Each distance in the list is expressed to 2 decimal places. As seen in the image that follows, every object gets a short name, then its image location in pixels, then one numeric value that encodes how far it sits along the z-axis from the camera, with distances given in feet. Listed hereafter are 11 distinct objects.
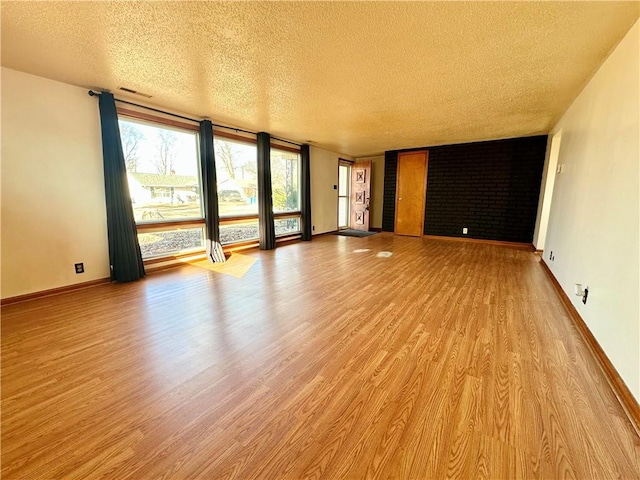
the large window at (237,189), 15.76
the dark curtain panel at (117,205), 10.45
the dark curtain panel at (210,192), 13.96
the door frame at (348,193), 26.14
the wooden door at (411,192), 22.84
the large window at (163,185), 12.19
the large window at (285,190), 19.44
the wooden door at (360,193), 26.96
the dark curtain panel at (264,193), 16.98
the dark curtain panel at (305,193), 20.68
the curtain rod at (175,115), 10.21
